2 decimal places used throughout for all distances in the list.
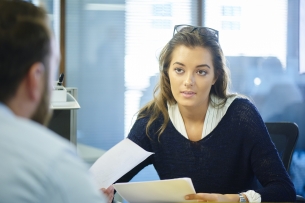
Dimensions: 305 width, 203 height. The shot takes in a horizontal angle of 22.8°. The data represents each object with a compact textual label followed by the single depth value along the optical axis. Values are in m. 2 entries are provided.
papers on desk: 1.71
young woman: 2.08
